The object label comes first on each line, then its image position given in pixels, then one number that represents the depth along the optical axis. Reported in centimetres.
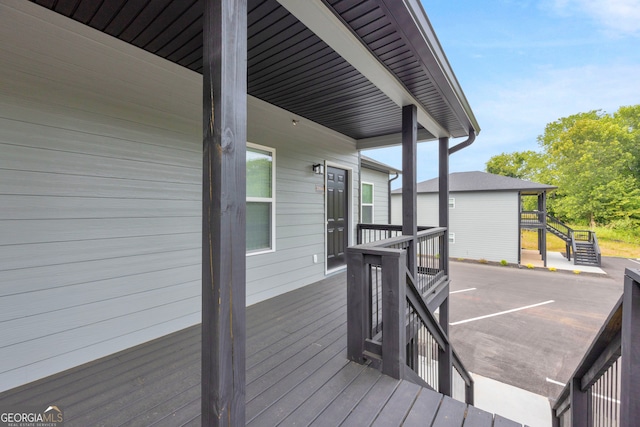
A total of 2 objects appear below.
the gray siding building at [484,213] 1202
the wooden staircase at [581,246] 1117
